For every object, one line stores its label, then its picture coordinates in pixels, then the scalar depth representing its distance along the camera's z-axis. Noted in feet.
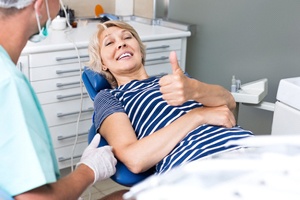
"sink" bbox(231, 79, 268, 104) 7.00
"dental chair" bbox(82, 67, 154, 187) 5.08
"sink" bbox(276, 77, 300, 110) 5.74
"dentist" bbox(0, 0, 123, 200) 3.19
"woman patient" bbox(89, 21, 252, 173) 4.95
